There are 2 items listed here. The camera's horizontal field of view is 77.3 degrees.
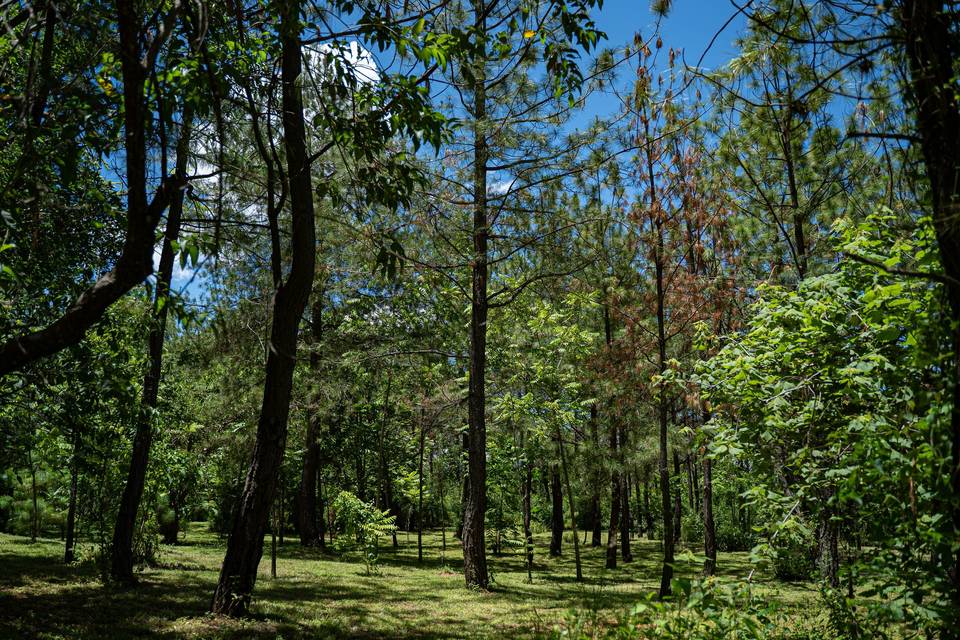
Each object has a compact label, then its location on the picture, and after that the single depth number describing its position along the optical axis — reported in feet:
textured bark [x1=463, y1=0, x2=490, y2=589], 35.09
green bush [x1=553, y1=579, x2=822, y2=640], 9.16
